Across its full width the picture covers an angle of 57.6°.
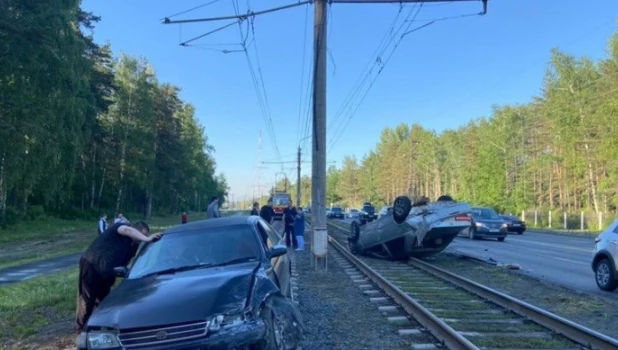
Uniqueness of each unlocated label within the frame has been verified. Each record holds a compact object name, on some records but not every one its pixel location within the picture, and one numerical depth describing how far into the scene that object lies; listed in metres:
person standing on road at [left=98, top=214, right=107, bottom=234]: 21.42
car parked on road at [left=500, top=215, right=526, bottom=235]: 34.41
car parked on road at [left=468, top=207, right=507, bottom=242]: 27.05
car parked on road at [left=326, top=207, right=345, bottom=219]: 74.44
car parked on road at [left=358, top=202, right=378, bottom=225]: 57.09
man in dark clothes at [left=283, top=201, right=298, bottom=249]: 21.40
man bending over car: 6.96
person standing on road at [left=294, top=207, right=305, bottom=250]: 21.50
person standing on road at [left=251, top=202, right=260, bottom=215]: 20.81
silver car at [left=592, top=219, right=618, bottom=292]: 11.08
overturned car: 15.52
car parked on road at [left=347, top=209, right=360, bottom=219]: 70.25
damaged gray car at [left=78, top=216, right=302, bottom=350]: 4.73
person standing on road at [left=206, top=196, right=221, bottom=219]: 17.89
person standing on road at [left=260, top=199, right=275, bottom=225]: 20.27
